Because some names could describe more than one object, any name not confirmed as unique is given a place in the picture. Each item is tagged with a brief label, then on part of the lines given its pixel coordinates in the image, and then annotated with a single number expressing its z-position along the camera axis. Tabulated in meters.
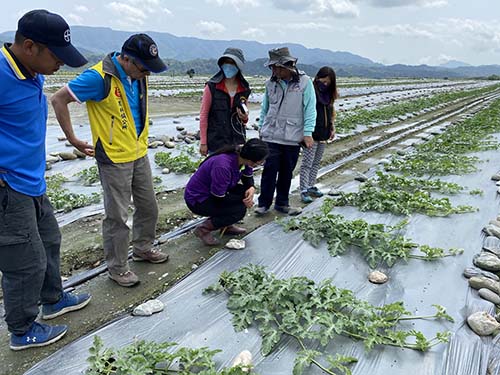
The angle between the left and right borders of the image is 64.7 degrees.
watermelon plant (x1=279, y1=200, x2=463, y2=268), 3.65
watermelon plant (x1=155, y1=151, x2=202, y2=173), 6.56
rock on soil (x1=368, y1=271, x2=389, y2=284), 3.32
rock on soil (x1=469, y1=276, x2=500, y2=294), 3.20
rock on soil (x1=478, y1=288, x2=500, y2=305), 3.08
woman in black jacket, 5.18
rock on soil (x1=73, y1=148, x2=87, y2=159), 7.01
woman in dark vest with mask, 4.05
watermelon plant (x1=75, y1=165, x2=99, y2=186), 5.85
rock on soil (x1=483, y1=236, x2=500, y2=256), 3.85
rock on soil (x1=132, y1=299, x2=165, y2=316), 2.87
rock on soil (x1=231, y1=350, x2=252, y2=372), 2.33
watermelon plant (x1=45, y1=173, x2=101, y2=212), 4.97
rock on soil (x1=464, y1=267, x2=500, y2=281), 3.38
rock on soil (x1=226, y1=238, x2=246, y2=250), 3.92
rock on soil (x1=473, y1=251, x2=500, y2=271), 3.54
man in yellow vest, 2.71
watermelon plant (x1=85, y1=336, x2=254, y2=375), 2.20
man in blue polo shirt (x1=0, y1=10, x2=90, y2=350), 2.11
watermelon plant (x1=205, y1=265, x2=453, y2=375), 2.47
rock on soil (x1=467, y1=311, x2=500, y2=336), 2.67
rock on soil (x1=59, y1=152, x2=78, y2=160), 6.82
